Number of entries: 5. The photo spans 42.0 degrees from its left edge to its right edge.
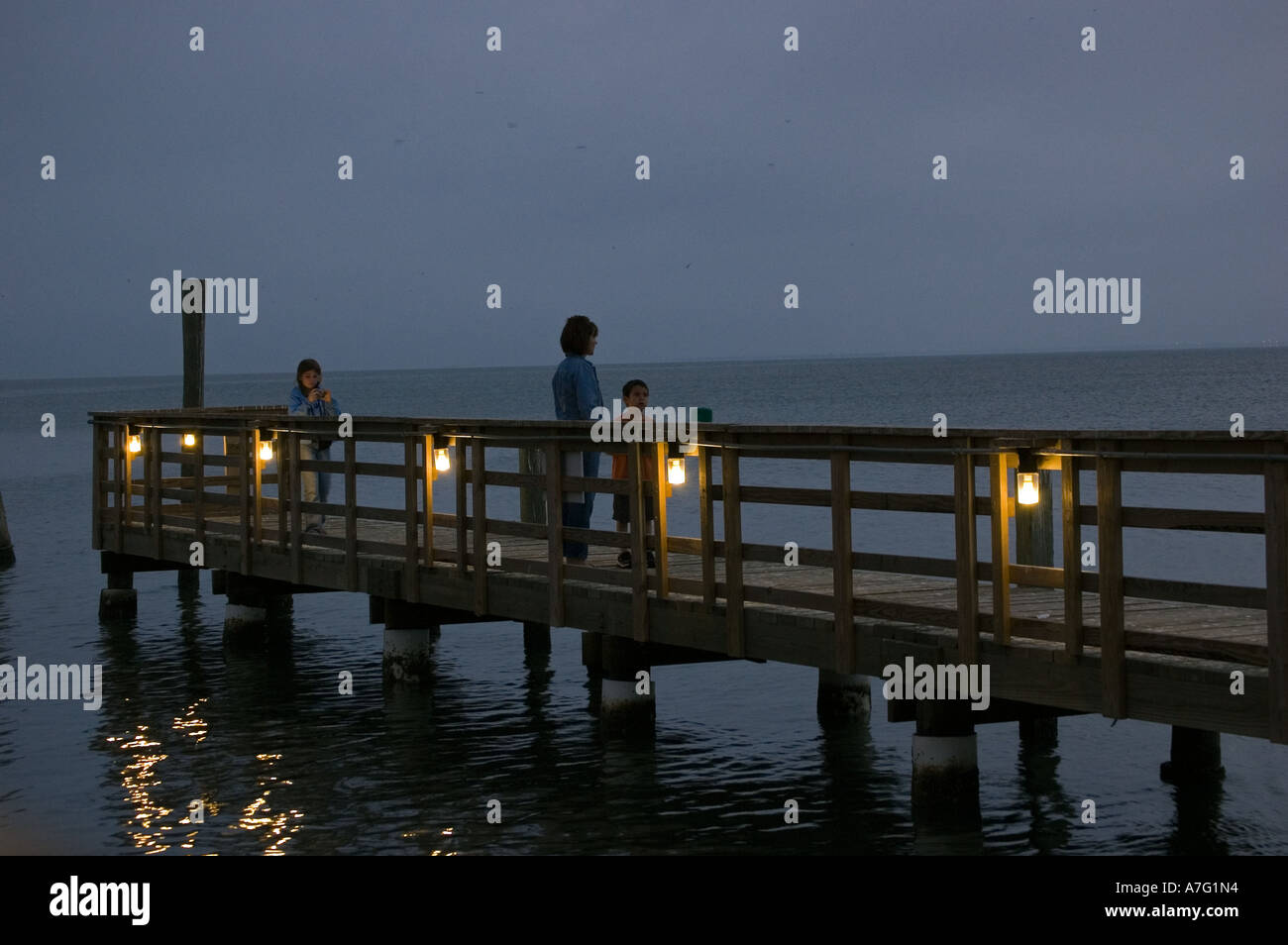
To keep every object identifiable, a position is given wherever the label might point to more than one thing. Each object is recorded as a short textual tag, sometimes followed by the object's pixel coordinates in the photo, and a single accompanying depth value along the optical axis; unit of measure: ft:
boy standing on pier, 34.12
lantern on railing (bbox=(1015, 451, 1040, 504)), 26.71
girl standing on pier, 47.67
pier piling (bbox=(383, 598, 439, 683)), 44.24
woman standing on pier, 36.76
